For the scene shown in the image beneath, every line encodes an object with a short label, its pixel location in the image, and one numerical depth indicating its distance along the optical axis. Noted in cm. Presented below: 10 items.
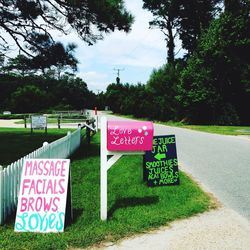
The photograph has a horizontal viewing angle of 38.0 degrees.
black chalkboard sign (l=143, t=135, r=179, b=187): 816
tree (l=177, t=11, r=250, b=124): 3306
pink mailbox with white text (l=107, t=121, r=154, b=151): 598
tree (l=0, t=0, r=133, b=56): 1324
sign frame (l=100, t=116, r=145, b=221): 601
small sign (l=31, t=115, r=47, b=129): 2223
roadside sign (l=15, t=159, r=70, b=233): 543
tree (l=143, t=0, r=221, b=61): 4338
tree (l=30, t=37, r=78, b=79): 1495
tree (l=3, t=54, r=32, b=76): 1507
